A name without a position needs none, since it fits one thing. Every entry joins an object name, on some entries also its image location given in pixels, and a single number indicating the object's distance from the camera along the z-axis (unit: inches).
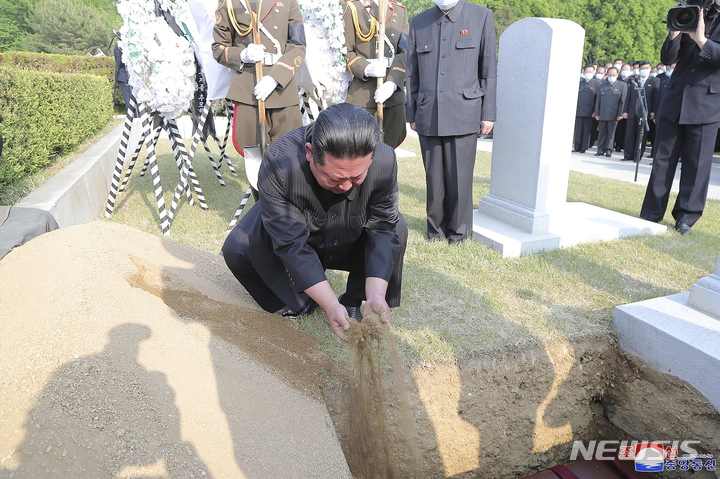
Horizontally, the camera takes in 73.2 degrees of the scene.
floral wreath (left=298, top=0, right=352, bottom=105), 167.3
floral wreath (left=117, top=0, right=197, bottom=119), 159.5
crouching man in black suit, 73.9
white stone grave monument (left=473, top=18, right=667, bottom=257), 149.3
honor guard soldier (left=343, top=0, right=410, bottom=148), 168.1
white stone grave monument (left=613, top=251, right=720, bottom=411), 90.5
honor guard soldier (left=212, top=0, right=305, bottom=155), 150.6
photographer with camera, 157.4
